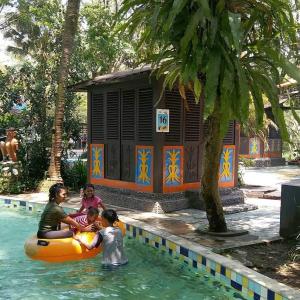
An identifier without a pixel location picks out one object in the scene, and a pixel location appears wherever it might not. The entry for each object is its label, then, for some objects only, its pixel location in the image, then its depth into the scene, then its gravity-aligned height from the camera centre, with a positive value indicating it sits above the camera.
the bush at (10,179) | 12.60 -1.05
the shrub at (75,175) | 13.50 -0.99
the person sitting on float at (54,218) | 6.57 -1.13
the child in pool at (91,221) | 6.88 -1.23
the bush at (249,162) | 22.66 -0.99
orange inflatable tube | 6.56 -1.58
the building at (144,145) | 10.13 -0.04
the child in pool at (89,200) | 8.09 -1.04
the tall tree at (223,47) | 5.70 +1.34
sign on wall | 9.91 +0.52
